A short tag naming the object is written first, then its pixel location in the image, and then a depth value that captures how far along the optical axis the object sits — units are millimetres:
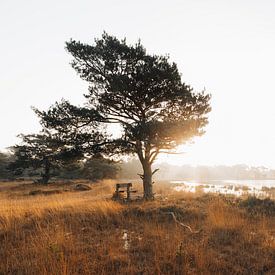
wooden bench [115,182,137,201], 14541
